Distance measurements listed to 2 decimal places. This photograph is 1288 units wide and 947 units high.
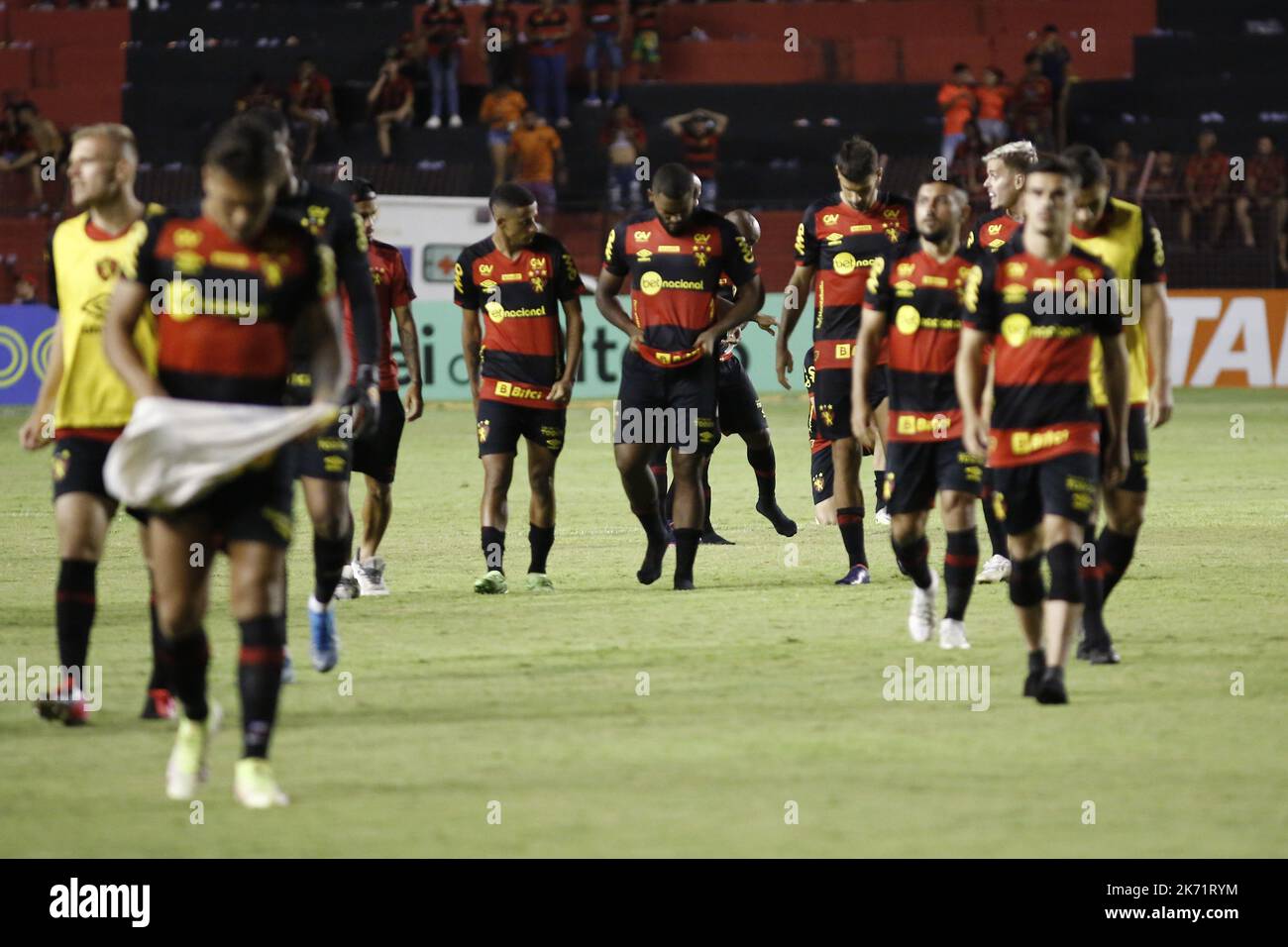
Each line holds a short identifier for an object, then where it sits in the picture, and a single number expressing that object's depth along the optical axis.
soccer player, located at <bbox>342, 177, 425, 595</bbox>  11.80
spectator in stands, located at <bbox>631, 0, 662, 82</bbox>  33.94
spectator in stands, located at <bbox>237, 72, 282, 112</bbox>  31.00
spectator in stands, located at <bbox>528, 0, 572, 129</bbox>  32.28
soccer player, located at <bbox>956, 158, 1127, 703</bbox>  8.37
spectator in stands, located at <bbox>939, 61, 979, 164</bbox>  30.95
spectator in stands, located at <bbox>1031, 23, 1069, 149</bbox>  31.62
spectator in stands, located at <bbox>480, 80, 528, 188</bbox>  30.92
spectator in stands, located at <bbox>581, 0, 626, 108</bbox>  33.28
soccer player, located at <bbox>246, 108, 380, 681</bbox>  8.26
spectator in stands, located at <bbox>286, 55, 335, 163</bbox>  32.25
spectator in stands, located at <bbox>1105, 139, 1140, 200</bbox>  30.08
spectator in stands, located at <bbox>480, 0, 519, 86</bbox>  32.53
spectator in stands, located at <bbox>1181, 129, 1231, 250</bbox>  29.50
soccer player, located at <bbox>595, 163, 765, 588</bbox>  12.41
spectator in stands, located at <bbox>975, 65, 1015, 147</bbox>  31.11
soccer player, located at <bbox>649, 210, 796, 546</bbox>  14.66
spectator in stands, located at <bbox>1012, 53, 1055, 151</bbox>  31.34
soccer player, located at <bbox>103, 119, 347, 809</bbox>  6.68
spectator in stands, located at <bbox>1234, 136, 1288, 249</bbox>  29.33
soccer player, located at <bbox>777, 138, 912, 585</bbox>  12.90
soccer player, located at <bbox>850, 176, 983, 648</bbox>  9.98
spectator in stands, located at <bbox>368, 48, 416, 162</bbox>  32.38
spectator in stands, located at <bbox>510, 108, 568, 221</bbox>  30.55
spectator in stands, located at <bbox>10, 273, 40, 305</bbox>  26.81
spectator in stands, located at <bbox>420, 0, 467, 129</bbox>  32.38
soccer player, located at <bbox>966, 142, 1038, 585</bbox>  10.77
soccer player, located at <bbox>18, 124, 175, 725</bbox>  8.16
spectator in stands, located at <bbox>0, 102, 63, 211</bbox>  30.28
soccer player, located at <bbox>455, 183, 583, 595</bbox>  12.36
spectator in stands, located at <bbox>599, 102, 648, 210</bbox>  30.69
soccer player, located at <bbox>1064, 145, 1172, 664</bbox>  9.59
